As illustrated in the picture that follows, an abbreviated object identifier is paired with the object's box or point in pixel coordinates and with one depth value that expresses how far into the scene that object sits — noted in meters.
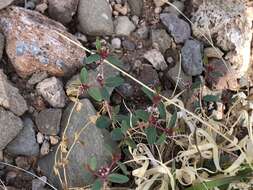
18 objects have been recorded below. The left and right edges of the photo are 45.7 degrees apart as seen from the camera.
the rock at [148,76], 0.20
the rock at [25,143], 0.18
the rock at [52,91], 0.18
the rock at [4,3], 0.18
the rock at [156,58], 0.20
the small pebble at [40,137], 0.18
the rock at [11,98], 0.18
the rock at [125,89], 0.20
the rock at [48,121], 0.18
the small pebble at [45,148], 0.19
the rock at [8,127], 0.18
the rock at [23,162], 0.18
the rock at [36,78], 0.19
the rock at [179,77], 0.20
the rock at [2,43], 0.18
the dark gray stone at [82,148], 0.18
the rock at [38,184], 0.18
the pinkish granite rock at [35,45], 0.18
